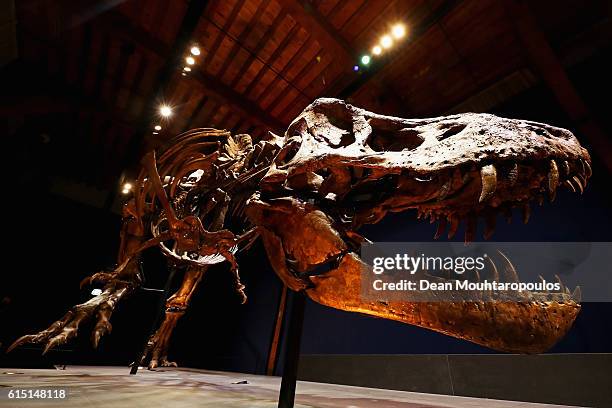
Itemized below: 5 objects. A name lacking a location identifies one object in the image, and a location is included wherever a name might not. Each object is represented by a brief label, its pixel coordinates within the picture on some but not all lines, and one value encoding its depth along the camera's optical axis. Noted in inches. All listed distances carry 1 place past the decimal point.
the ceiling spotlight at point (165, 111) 214.1
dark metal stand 63.0
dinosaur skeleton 46.1
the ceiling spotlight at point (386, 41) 153.7
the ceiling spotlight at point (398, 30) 148.9
